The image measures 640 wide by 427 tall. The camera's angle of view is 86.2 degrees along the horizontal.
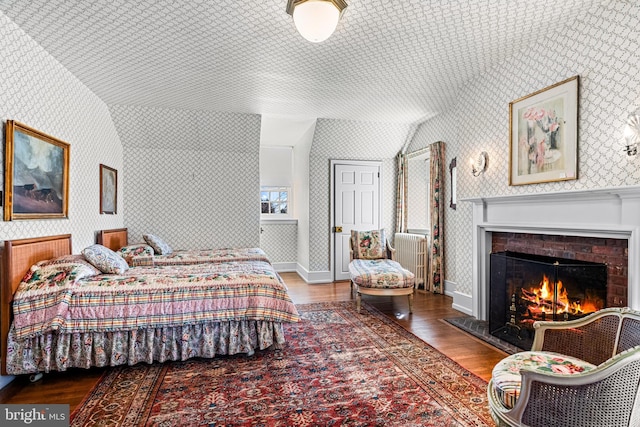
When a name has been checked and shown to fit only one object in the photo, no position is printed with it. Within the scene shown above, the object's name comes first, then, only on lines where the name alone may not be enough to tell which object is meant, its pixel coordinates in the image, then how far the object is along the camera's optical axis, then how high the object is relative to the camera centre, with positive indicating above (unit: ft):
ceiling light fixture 7.09 +4.14
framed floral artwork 9.02 +2.23
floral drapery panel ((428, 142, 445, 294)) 16.26 -0.21
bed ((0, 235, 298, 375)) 7.91 -2.56
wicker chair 4.19 -2.38
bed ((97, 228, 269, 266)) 13.52 -1.83
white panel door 19.45 +0.49
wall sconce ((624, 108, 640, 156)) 7.35 +1.73
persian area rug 6.52 -3.91
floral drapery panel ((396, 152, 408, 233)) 19.60 +1.02
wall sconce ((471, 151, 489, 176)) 12.17 +1.78
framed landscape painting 8.12 +1.02
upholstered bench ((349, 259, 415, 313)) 13.21 -2.69
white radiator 17.39 -2.23
